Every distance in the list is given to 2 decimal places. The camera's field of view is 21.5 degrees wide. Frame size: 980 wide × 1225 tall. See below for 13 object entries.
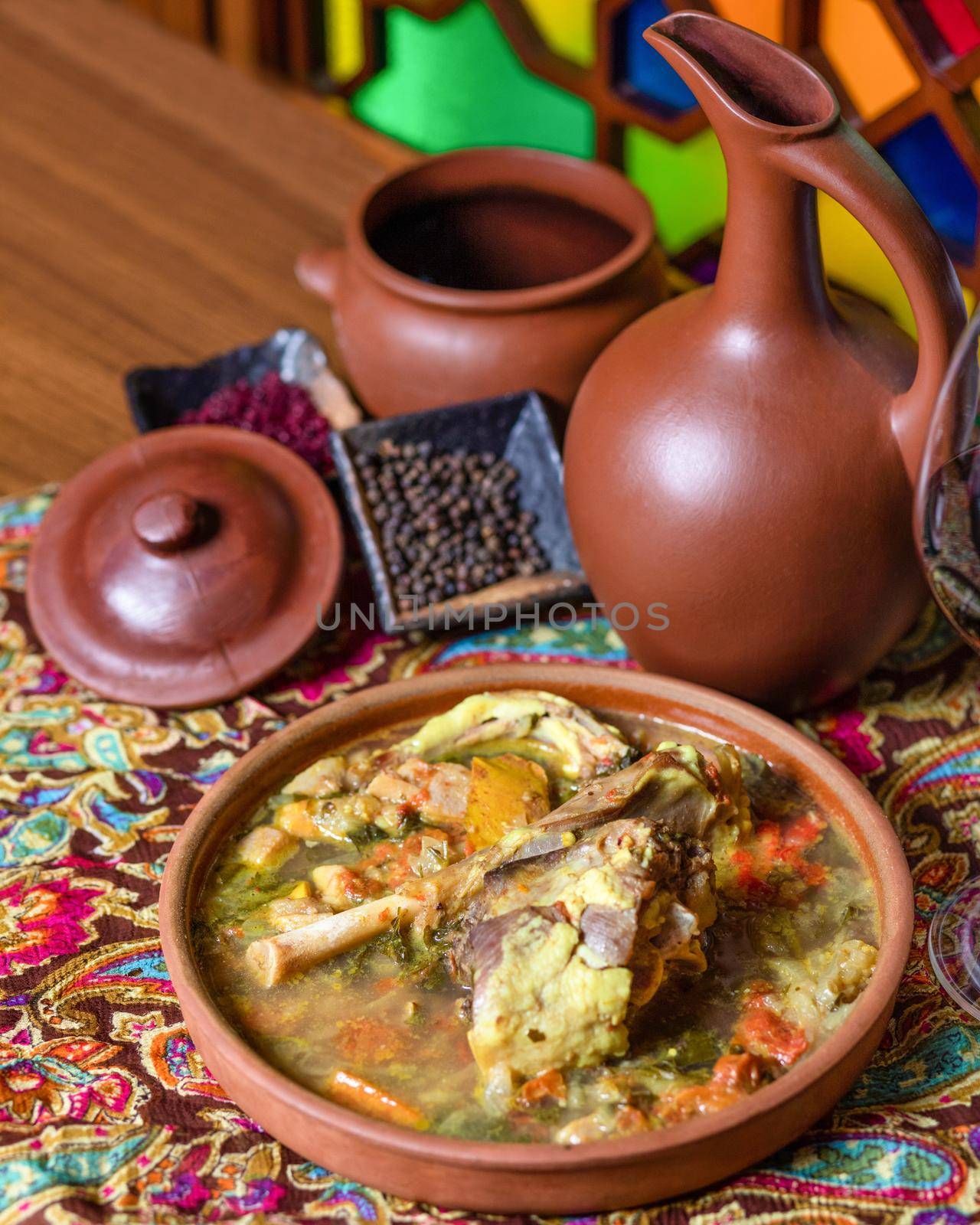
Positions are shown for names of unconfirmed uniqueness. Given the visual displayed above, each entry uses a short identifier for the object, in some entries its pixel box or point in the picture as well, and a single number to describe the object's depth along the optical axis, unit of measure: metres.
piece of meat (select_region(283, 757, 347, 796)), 0.94
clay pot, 1.08
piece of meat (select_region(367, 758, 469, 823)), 0.93
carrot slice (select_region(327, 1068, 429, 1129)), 0.83
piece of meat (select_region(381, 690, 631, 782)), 0.95
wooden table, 1.26
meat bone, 0.87
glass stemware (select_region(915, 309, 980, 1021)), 0.84
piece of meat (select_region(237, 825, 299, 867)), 0.92
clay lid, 1.03
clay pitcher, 0.92
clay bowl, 0.81
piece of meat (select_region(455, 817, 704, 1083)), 0.82
